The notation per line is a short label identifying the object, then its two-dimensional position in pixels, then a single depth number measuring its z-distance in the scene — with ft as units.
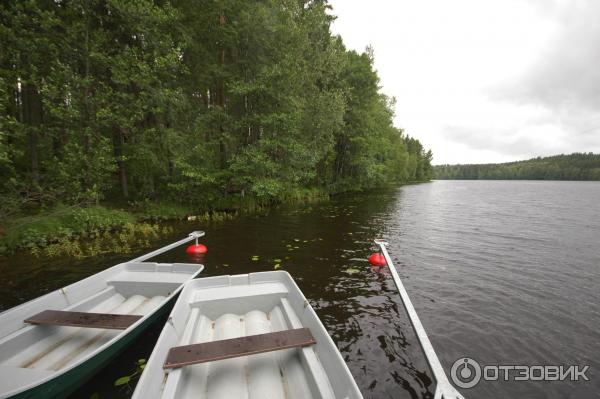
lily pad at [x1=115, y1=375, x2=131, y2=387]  12.03
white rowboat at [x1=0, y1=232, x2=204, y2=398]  9.94
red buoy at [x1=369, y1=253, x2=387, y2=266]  25.71
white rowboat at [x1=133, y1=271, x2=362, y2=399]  9.38
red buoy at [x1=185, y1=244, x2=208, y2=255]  27.88
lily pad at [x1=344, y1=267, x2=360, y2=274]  25.65
